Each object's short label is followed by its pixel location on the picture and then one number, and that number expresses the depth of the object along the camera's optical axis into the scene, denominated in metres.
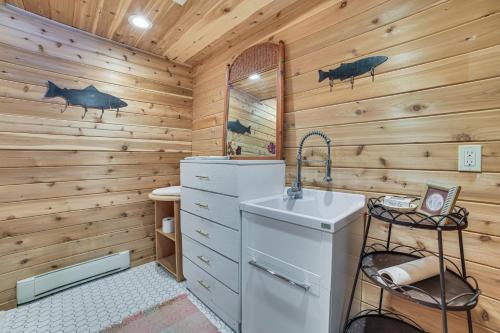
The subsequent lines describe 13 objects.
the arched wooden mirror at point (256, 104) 1.70
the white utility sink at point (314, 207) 0.96
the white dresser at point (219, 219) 1.36
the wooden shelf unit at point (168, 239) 1.95
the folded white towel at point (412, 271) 0.91
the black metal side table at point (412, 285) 0.80
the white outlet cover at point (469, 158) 0.98
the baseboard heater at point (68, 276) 1.71
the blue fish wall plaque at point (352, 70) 1.26
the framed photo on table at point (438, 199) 0.83
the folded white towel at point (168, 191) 2.02
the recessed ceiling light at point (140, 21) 1.75
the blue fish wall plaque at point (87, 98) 1.83
